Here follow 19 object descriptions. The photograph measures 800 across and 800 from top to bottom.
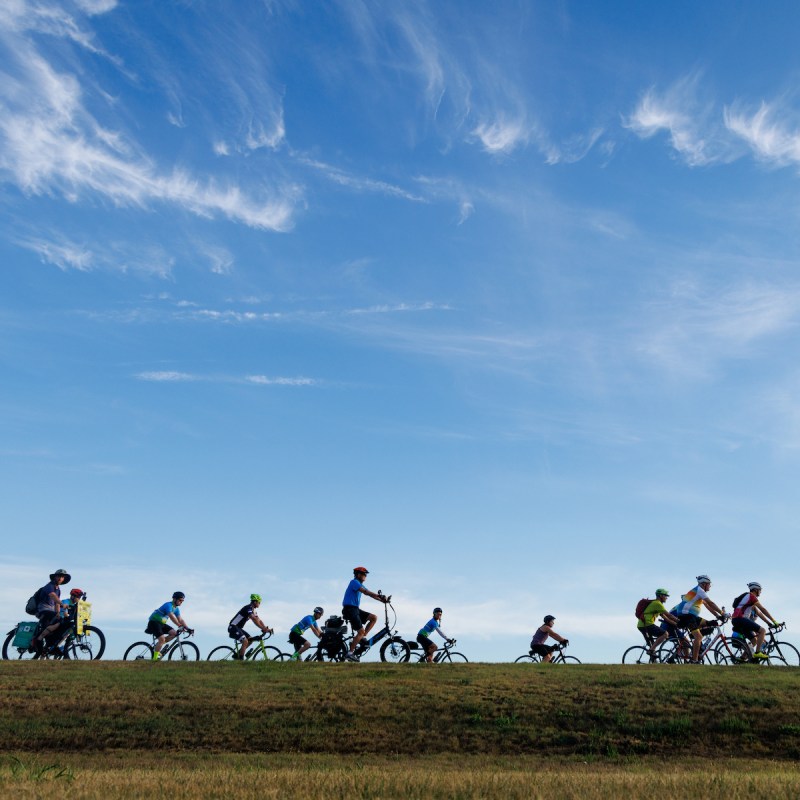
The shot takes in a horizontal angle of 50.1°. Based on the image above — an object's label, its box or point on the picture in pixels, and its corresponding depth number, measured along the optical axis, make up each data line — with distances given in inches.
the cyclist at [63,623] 1032.8
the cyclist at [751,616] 1071.6
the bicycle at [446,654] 1156.5
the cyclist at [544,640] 1135.0
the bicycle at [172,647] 1076.5
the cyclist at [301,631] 1088.2
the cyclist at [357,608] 1033.1
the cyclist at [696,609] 1047.0
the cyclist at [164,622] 1074.1
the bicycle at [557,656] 1137.4
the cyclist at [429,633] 1114.7
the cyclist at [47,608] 1029.2
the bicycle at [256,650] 1101.1
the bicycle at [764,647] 1074.7
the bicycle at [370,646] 1052.5
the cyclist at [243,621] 1096.2
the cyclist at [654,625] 1097.4
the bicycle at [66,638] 1034.7
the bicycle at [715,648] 1076.5
